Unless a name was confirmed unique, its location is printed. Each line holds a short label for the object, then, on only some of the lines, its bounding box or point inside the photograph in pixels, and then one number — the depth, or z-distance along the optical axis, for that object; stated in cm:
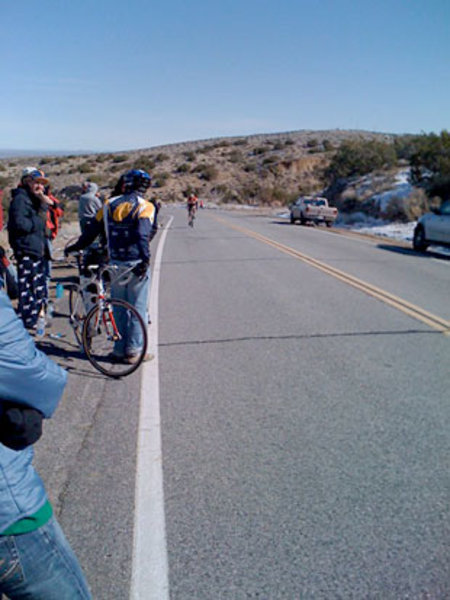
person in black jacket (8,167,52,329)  766
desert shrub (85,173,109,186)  6425
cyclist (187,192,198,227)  2792
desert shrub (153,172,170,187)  7175
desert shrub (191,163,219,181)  7550
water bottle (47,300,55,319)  871
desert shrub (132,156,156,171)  7856
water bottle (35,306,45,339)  766
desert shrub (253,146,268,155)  8812
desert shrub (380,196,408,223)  3005
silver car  1783
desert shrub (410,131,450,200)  2931
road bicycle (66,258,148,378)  627
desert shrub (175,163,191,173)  7812
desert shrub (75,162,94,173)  7479
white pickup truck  3144
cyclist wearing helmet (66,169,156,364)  636
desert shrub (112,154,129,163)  8494
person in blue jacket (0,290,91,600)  199
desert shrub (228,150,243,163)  8376
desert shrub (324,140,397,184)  4372
